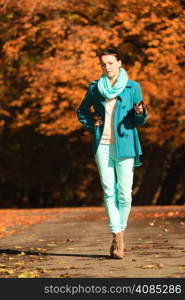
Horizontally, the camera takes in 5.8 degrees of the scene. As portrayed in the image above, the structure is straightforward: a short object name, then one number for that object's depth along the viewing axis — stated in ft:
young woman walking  64.19
